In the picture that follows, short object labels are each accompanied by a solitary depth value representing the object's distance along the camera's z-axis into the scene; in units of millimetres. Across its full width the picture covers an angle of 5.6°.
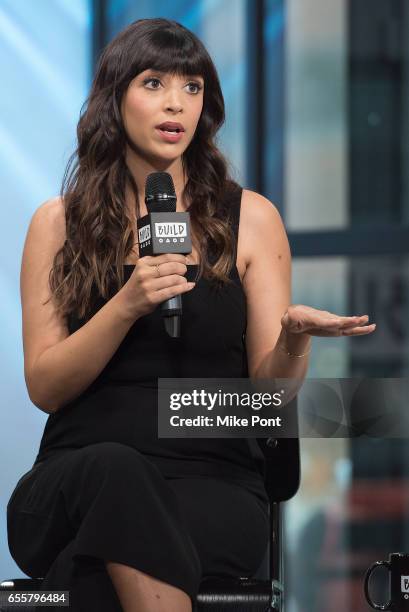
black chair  5403
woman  5339
